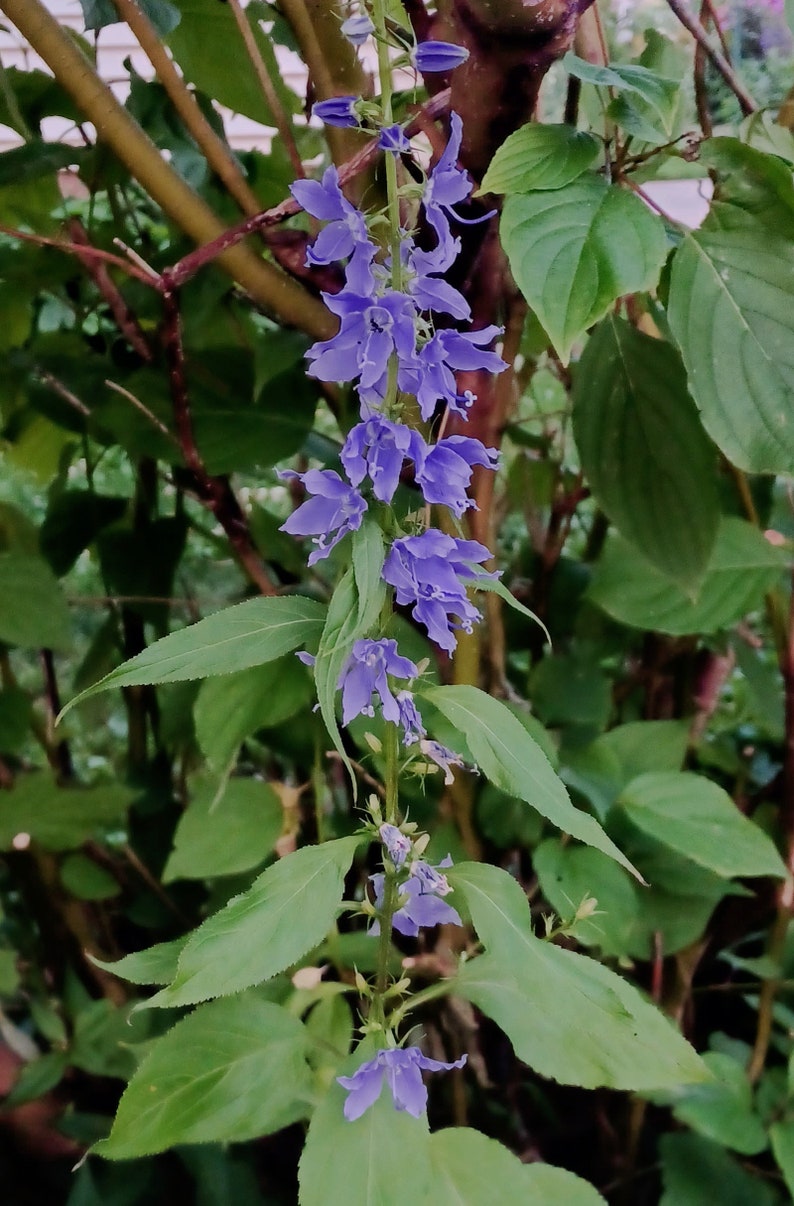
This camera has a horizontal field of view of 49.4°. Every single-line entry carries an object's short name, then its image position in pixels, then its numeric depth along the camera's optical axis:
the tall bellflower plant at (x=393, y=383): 0.23
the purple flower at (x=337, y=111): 0.23
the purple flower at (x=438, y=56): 0.25
